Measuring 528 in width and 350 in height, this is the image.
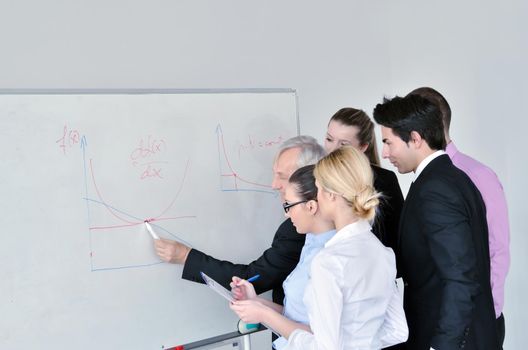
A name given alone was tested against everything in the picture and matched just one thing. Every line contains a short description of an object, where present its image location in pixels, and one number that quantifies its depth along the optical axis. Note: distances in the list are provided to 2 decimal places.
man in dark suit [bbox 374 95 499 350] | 1.70
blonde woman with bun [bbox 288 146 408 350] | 1.44
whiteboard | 1.88
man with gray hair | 2.06
